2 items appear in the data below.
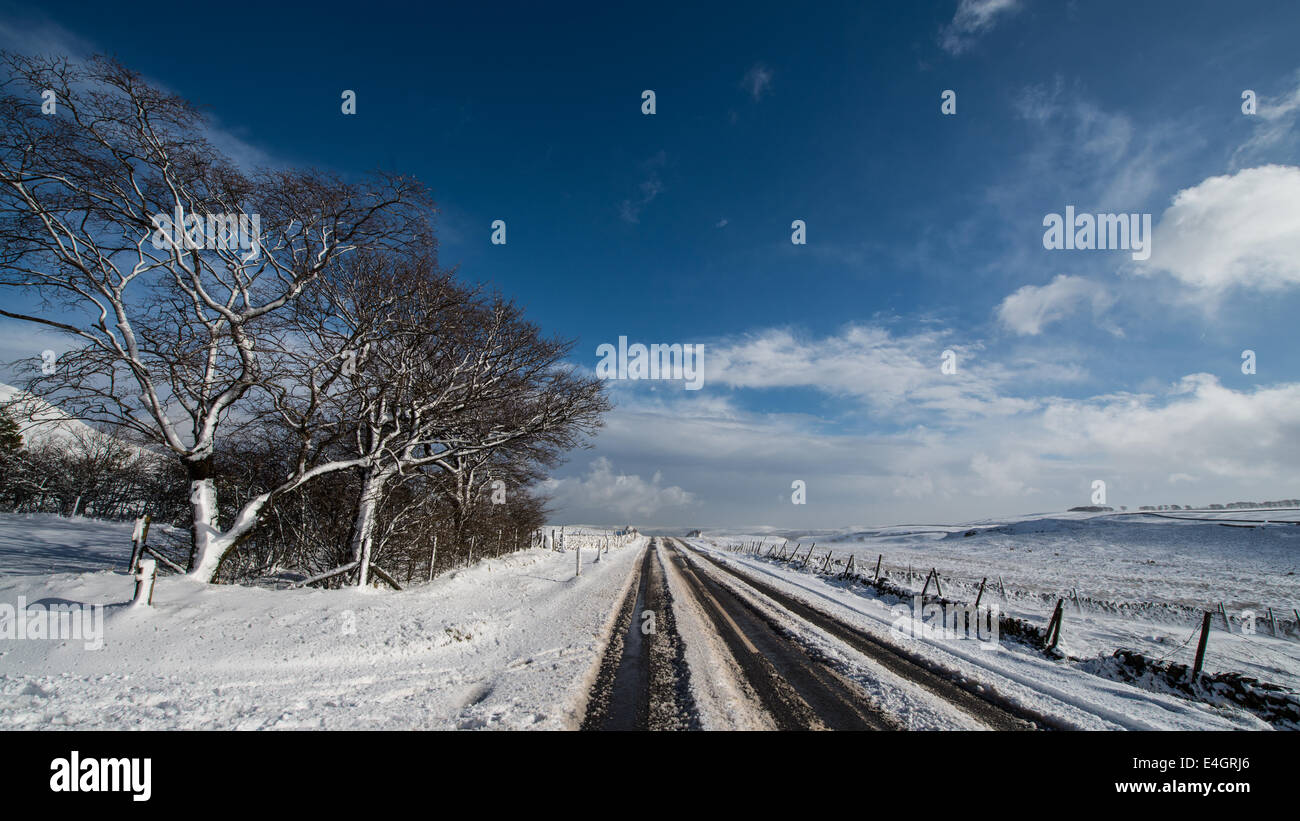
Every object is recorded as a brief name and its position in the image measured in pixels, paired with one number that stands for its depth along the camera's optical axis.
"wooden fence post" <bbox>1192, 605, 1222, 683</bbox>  7.34
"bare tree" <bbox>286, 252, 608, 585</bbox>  10.94
